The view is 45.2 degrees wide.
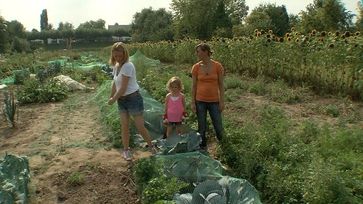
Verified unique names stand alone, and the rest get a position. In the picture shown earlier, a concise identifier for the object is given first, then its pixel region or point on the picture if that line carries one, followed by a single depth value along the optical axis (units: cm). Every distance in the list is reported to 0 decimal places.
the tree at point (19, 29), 6786
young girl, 566
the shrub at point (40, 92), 1039
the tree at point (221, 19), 3710
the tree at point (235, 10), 4528
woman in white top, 525
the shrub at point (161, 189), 386
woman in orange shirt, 544
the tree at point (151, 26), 5066
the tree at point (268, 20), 3079
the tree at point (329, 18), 2139
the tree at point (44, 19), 10138
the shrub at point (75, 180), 488
